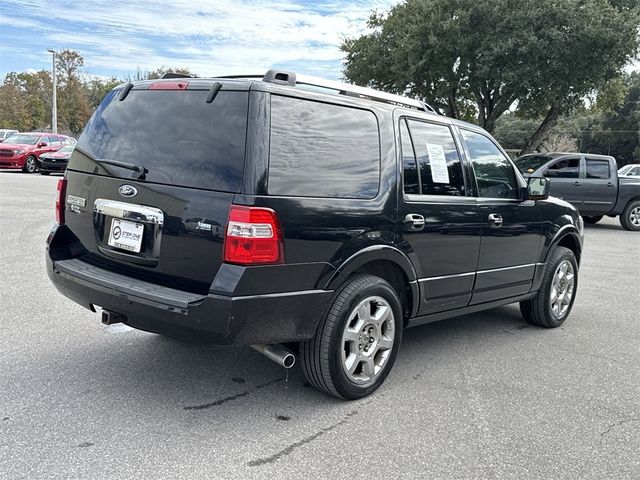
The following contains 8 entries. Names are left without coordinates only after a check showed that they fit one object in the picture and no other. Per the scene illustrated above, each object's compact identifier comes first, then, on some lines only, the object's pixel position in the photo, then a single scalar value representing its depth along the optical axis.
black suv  3.10
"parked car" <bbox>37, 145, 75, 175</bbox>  22.11
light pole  39.19
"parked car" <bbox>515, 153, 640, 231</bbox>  14.39
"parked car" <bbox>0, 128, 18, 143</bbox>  25.04
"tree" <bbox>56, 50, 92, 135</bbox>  47.66
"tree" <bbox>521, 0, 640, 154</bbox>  20.59
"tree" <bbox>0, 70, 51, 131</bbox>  47.31
